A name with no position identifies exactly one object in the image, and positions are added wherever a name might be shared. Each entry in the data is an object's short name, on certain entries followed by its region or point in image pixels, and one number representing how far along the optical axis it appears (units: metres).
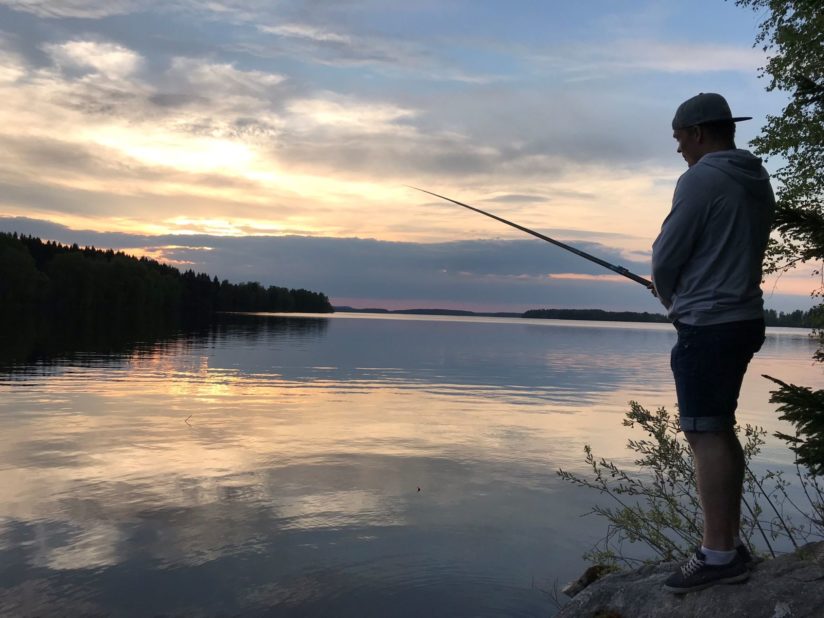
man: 3.58
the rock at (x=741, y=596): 3.37
